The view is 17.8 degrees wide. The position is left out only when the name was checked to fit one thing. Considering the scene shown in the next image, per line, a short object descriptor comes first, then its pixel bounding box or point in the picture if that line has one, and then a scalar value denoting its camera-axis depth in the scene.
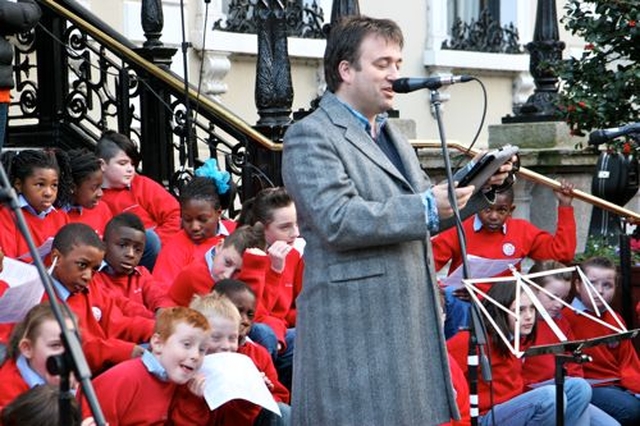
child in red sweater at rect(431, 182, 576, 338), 12.20
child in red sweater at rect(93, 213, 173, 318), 10.16
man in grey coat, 6.82
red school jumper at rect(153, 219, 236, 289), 10.90
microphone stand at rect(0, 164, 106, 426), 5.62
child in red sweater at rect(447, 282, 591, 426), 9.88
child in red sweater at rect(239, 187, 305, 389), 10.16
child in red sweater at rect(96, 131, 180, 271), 12.38
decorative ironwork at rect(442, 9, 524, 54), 22.28
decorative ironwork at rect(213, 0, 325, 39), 18.40
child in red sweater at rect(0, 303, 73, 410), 7.87
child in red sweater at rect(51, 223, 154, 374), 8.94
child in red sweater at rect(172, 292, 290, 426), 8.80
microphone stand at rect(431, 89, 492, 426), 6.86
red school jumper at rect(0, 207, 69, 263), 10.30
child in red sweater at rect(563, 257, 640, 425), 10.90
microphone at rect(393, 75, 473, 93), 7.02
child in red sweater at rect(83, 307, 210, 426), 8.26
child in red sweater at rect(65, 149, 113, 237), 11.39
